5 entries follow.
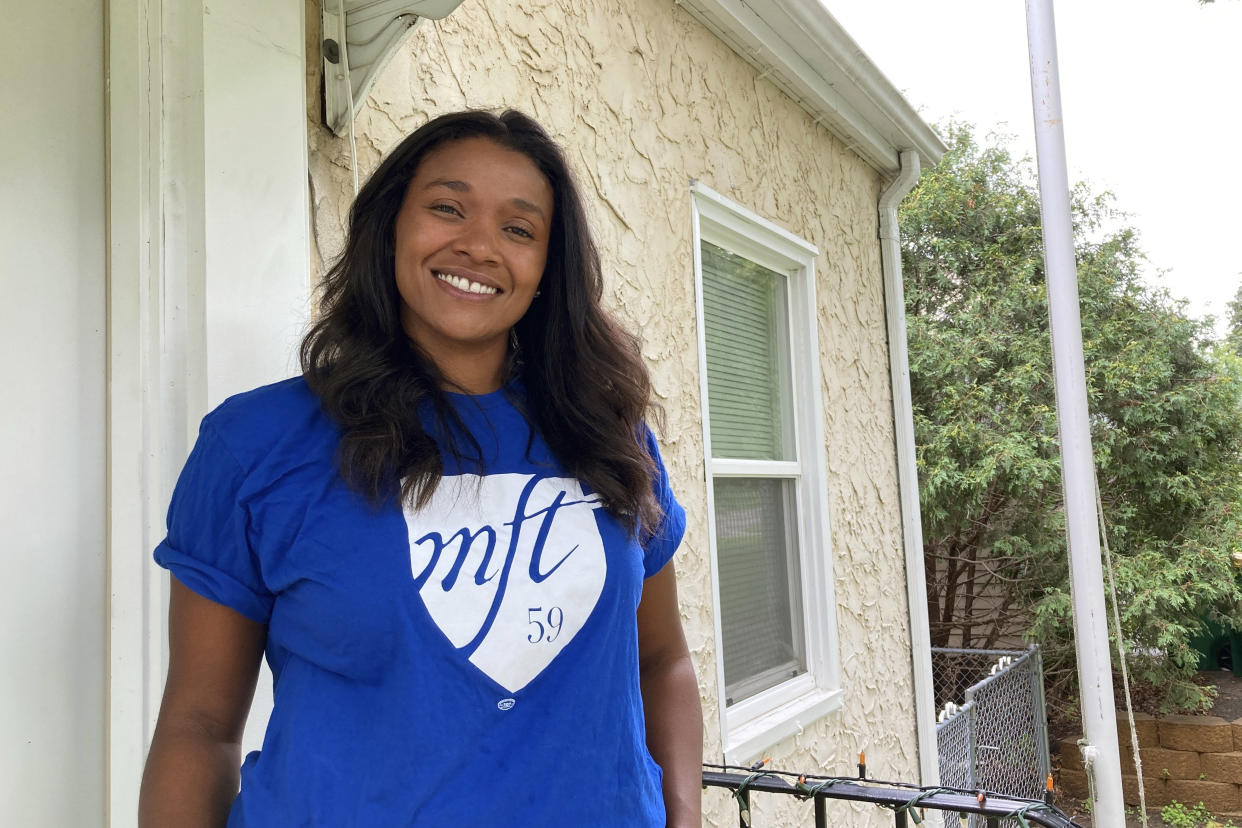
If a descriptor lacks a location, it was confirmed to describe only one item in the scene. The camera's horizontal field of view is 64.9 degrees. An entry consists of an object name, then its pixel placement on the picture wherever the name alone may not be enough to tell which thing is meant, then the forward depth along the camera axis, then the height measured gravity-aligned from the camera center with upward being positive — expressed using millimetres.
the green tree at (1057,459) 9211 +403
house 1383 +482
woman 991 -50
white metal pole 3398 +214
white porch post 1391 +412
